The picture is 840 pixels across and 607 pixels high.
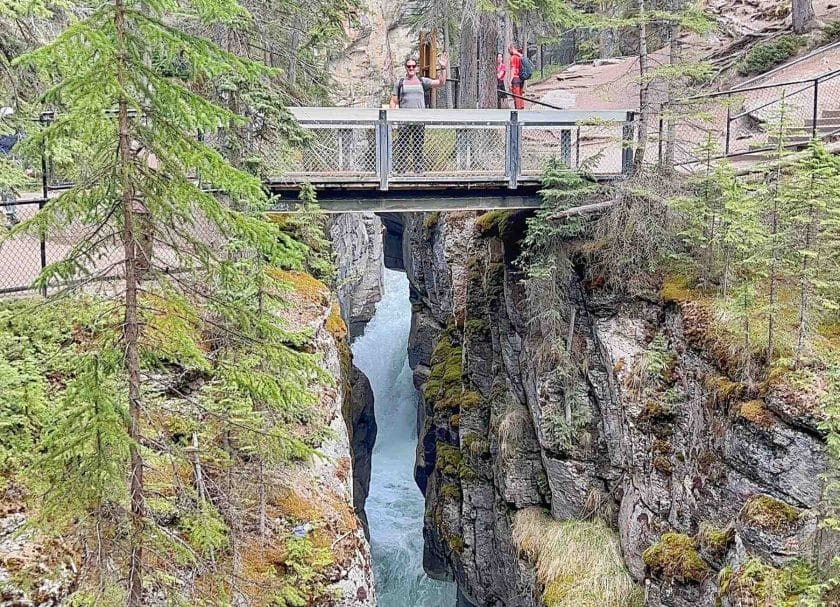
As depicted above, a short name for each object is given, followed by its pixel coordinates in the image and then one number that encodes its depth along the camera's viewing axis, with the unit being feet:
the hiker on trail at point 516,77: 52.70
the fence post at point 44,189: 27.21
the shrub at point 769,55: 63.77
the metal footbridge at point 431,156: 37.32
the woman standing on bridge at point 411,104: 38.65
